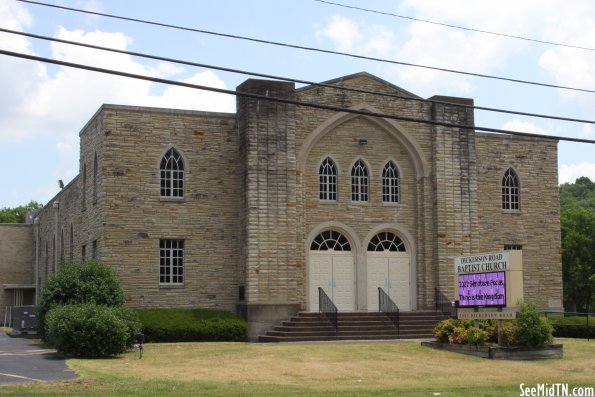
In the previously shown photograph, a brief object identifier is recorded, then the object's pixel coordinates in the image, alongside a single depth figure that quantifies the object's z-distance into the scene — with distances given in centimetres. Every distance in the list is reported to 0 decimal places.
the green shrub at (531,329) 2361
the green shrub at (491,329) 2493
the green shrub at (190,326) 2764
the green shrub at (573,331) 2989
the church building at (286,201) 2970
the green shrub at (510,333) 2381
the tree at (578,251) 6125
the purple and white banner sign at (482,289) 2411
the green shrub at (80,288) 2670
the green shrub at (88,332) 2294
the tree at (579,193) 8488
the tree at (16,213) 8806
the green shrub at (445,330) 2533
